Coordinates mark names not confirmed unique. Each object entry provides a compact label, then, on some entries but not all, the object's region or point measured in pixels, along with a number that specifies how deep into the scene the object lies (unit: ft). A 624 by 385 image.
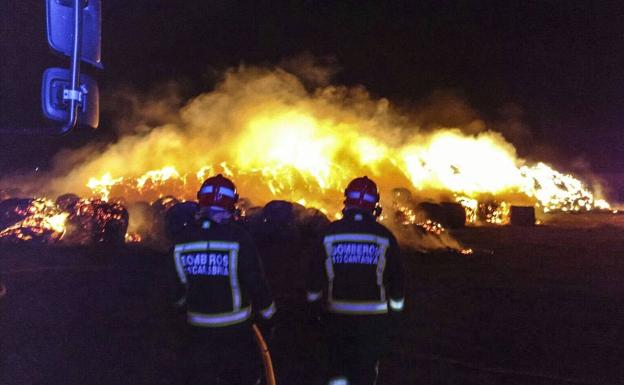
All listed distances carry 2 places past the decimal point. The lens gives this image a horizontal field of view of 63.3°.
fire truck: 9.17
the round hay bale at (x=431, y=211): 63.16
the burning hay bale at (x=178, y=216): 39.65
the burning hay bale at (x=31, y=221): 44.21
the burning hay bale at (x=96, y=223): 43.04
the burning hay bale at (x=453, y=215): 64.18
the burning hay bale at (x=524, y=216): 70.69
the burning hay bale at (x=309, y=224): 46.26
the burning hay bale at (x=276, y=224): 43.83
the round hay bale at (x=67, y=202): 44.56
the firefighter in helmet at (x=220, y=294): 10.19
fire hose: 10.84
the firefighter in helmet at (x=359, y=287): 11.37
